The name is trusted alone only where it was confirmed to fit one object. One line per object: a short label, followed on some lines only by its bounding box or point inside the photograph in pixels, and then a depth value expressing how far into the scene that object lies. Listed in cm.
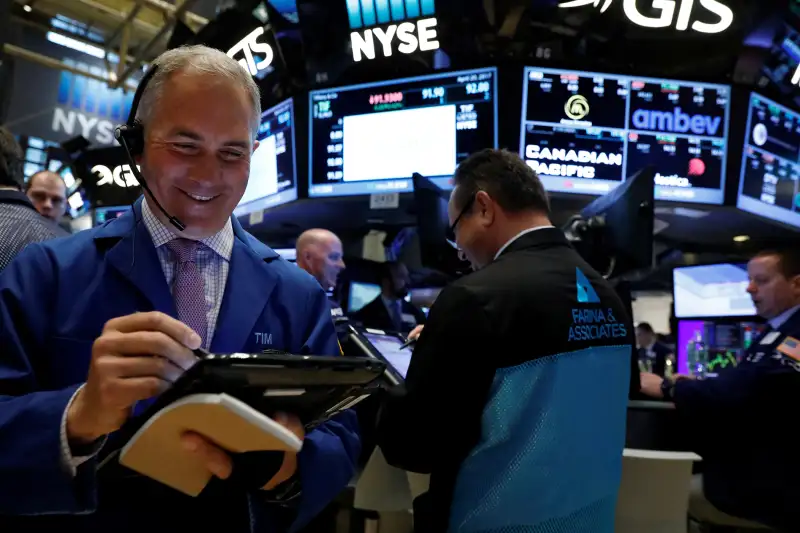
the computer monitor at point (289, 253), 509
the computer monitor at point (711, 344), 418
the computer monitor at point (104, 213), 691
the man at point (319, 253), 363
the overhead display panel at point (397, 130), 355
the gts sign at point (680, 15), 358
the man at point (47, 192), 373
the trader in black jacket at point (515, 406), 160
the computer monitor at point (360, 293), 460
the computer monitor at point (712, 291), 430
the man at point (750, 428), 251
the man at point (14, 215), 185
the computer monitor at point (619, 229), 234
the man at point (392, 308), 394
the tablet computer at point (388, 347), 224
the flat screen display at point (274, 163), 420
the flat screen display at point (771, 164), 372
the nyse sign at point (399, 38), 368
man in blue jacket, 80
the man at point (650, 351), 590
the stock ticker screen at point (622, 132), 352
